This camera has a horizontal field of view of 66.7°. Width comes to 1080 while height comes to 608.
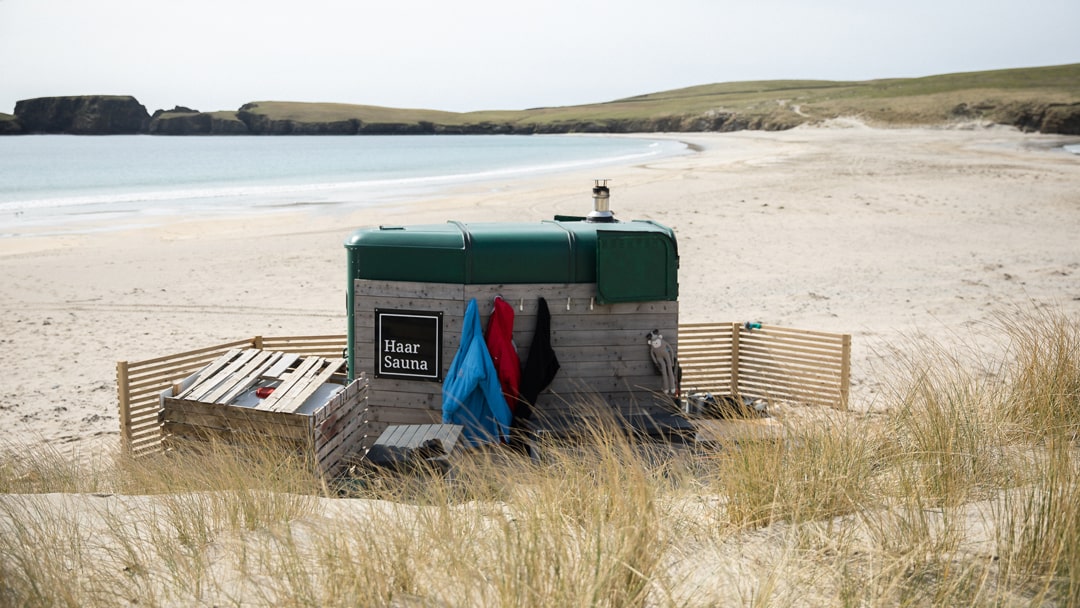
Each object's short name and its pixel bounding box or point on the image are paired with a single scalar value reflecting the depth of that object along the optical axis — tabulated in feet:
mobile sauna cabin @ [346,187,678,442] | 25.88
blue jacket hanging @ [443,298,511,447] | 24.50
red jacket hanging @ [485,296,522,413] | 25.38
